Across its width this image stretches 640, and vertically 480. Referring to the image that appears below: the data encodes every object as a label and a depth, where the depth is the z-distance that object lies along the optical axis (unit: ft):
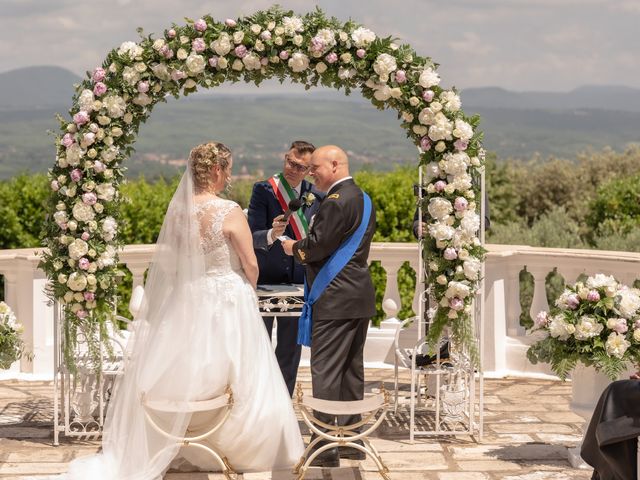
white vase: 21.79
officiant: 25.07
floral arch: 22.93
